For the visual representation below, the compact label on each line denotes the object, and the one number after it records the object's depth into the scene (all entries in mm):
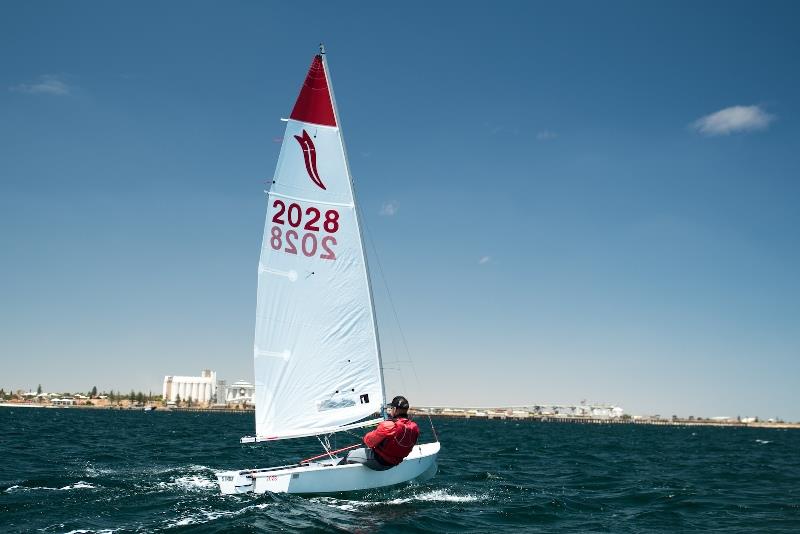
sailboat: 17000
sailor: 15812
